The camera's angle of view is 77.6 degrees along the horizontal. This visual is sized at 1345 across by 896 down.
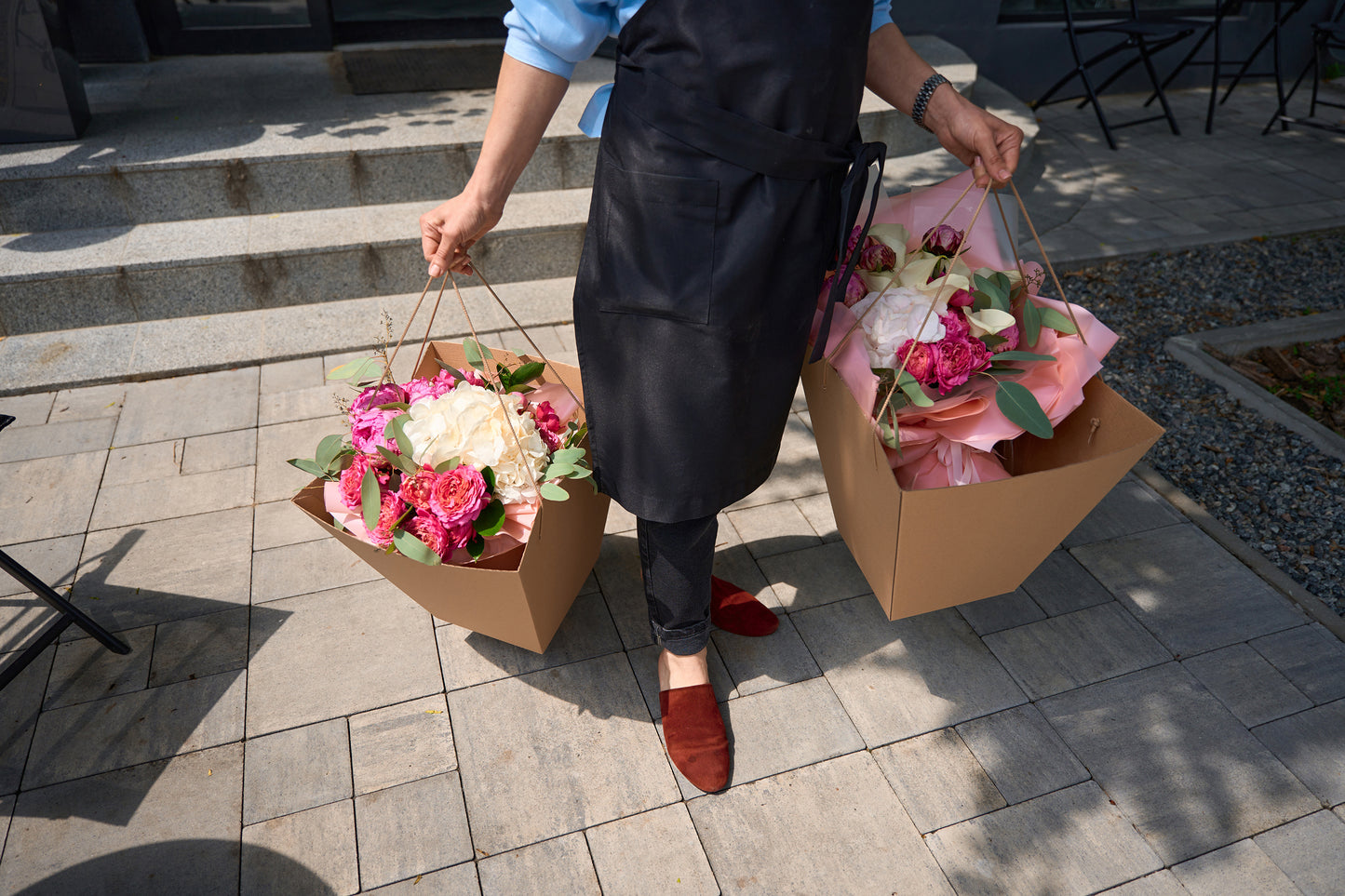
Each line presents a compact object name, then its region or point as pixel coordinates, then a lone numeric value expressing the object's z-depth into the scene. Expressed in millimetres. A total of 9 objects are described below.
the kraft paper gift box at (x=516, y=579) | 1650
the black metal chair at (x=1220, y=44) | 5535
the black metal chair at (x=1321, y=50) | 5363
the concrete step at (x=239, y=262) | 3436
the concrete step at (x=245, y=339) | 3260
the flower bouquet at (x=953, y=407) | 1630
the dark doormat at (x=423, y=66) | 4781
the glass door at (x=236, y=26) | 5094
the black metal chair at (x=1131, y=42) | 5254
